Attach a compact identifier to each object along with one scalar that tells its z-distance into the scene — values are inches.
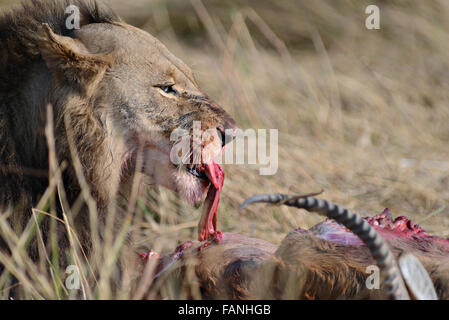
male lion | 255.1
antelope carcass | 239.3
